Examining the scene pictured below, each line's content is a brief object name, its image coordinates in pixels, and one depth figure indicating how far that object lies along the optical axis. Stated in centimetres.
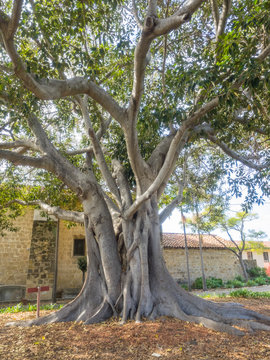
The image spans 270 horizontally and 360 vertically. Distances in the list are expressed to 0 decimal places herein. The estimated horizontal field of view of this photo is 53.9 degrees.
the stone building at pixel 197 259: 1662
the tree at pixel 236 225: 1803
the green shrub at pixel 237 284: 1673
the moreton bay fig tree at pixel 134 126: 399
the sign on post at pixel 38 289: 638
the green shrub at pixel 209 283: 1634
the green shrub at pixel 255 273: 2036
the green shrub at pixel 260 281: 1788
